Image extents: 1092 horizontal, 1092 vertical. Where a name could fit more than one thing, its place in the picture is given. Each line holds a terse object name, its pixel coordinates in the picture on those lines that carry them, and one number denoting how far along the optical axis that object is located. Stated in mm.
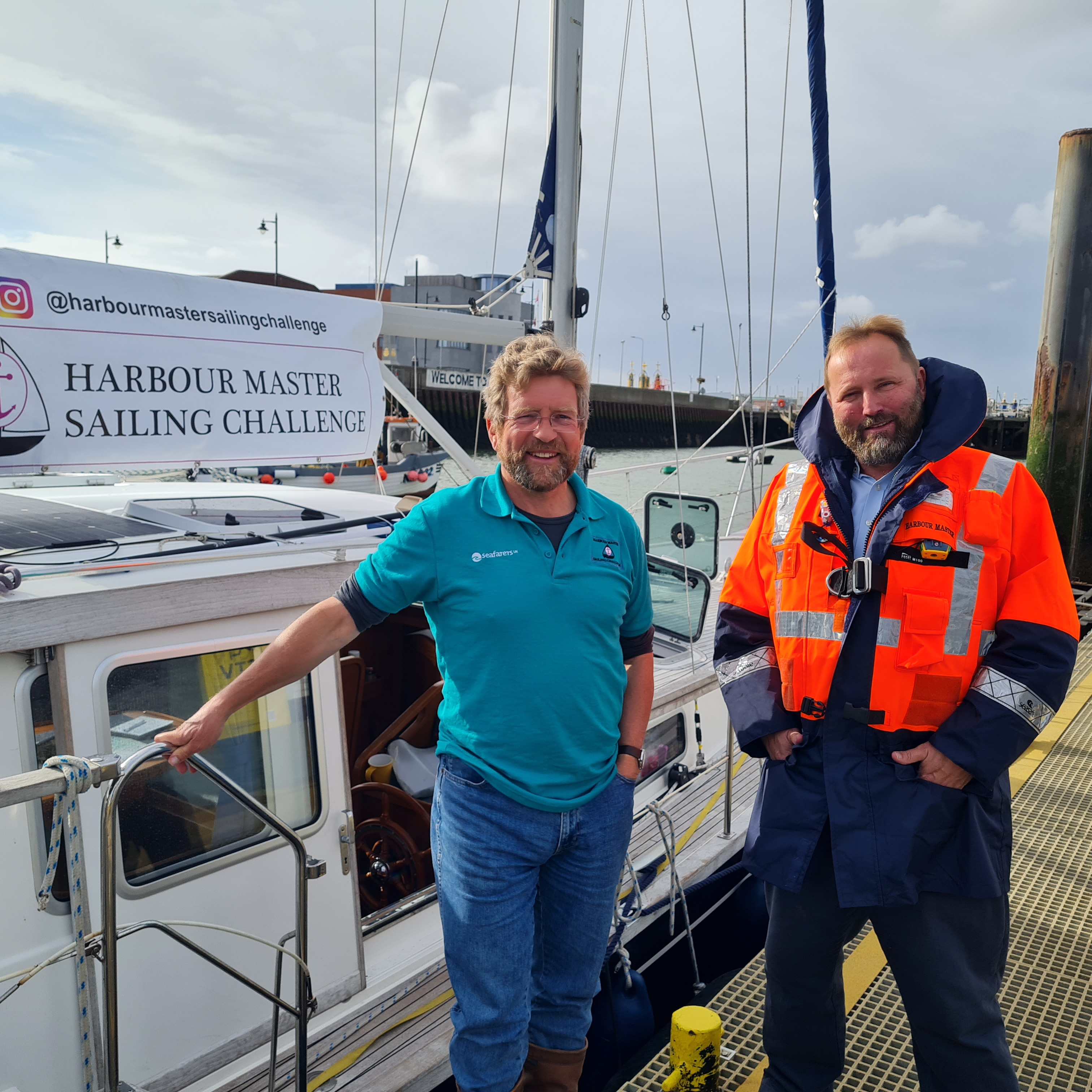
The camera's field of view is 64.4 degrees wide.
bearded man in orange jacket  1909
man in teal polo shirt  1892
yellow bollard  2367
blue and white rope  1581
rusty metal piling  8852
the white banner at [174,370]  2320
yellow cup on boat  3738
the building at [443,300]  46188
